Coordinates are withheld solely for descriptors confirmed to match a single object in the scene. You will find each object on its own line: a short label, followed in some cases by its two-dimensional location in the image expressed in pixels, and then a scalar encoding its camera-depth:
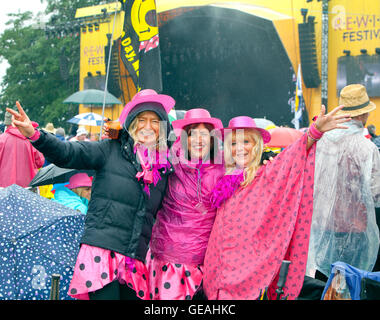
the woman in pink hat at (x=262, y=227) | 2.84
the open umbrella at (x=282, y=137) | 6.42
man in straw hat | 3.45
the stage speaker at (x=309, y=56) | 14.52
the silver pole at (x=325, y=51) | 14.22
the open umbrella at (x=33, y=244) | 2.97
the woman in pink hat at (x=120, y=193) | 2.63
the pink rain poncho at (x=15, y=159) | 6.42
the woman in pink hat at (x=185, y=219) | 2.89
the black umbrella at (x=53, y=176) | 4.39
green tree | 25.09
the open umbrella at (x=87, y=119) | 11.24
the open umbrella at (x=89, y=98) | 11.86
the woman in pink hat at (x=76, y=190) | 4.44
